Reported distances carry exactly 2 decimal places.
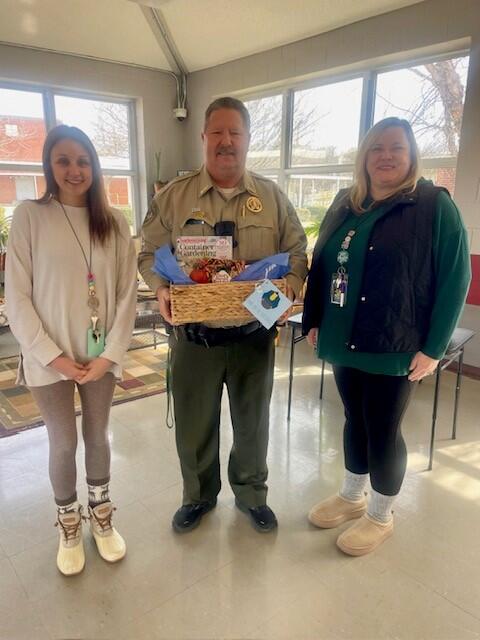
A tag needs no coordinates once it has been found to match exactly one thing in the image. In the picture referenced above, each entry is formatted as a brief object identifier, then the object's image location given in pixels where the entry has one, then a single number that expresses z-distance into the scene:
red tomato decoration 1.38
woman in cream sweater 1.39
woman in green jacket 1.39
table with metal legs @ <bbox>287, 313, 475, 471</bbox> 2.20
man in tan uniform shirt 1.54
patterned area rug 2.70
